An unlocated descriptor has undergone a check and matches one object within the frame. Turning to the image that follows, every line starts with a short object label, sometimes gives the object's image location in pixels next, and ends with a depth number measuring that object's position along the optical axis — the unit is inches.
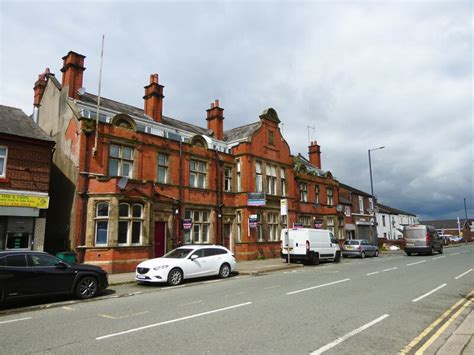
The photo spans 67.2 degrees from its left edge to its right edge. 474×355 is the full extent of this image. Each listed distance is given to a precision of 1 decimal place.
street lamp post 1406.7
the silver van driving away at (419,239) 1205.7
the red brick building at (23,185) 629.3
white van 888.3
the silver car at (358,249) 1197.1
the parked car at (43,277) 385.7
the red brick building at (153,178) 716.0
